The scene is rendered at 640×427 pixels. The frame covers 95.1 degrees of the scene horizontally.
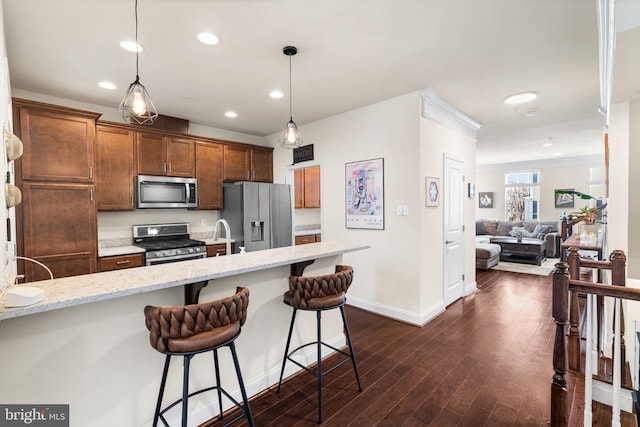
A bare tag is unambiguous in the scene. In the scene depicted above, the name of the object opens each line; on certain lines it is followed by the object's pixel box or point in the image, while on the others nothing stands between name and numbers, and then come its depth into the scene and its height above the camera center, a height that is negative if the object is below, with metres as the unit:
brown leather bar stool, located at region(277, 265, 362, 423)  2.00 -0.60
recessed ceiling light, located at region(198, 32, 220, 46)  2.21 +1.31
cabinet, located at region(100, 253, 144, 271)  3.29 -0.60
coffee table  6.61 -1.04
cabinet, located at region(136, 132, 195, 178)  3.85 +0.75
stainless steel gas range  3.62 -0.47
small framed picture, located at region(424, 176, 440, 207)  3.50 +0.19
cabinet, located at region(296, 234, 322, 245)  5.40 -0.59
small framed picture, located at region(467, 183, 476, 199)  4.65 +0.26
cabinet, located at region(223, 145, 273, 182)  4.71 +0.76
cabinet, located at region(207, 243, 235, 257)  4.14 -0.59
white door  3.92 -0.33
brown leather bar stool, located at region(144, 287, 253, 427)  1.35 -0.58
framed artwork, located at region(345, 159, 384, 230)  3.76 +0.17
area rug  5.97 -1.36
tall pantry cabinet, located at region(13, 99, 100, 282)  2.80 +0.21
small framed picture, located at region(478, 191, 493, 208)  9.74 +0.22
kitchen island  1.27 -0.66
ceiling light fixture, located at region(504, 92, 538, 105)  3.49 +1.32
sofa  7.46 -0.71
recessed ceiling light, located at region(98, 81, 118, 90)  3.05 +1.32
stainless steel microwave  3.81 +0.24
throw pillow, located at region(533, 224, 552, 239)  7.85 -0.69
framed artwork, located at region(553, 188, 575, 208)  8.20 +0.13
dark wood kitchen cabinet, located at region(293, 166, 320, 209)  5.75 +0.40
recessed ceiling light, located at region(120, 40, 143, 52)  2.30 +1.32
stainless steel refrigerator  4.41 -0.09
